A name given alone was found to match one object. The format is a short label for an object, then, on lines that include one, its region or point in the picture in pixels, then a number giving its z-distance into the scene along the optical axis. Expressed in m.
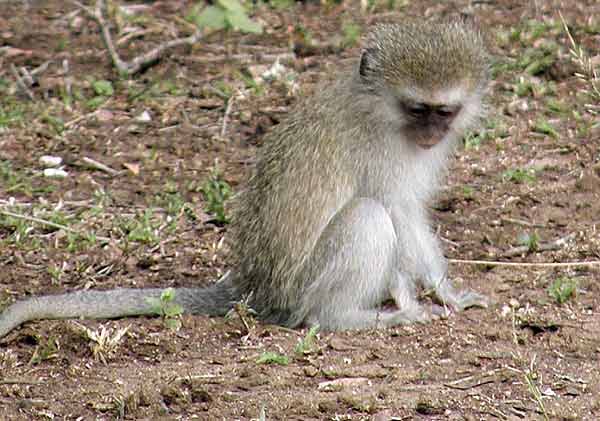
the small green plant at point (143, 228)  14.24
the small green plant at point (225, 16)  16.84
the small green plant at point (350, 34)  19.14
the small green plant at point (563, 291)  12.10
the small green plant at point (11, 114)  17.19
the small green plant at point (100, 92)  17.83
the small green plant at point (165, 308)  12.21
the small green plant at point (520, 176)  15.16
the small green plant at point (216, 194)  14.86
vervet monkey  12.07
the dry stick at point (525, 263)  12.87
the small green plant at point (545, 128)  16.19
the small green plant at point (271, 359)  10.89
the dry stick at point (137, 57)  18.69
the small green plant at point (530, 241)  13.47
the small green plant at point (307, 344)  11.15
